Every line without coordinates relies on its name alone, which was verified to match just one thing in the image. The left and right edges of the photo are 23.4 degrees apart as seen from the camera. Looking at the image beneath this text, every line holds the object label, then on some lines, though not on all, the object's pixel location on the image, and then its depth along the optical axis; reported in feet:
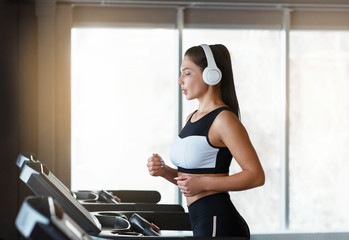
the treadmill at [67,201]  11.11
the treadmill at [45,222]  5.91
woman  11.36
